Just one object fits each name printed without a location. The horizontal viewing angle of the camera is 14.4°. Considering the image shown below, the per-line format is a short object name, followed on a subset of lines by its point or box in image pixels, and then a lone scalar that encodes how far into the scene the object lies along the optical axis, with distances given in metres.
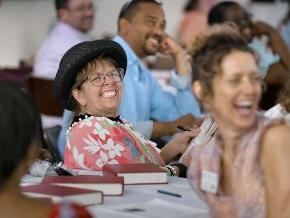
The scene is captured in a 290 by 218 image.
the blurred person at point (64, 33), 8.53
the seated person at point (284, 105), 4.43
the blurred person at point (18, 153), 2.50
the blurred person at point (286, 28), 11.84
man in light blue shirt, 6.57
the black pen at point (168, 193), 3.57
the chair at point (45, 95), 7.62
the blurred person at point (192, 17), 13.13
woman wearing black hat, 4.31
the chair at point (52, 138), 6.04
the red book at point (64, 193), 3.12
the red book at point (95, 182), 3.46
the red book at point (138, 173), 3.77
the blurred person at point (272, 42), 7.80
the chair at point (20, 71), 9.09
